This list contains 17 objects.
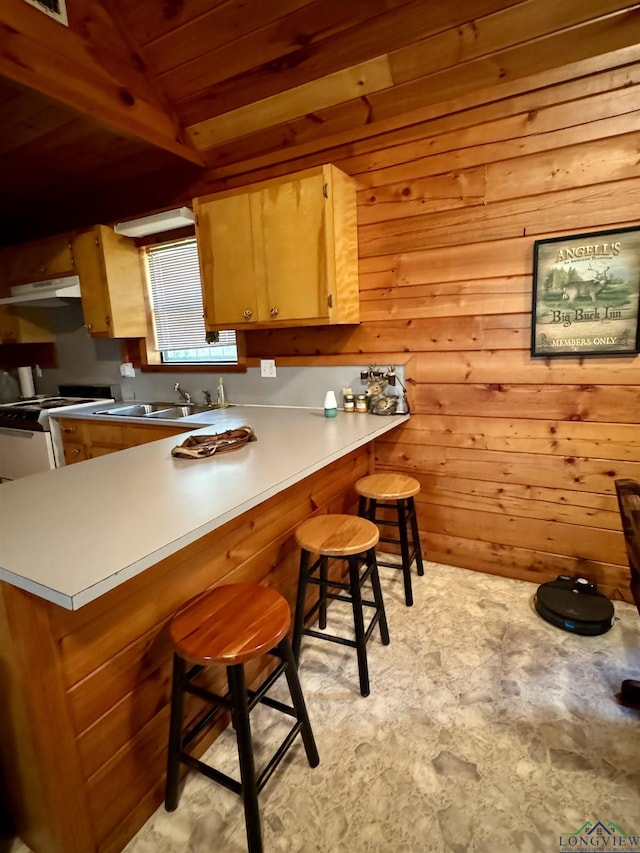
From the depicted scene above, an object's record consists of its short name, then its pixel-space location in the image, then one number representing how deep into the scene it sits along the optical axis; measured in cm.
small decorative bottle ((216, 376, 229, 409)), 309
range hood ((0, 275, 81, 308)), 323
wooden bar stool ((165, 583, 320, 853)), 111
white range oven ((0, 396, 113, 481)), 312
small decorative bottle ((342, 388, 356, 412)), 259
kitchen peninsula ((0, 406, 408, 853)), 96
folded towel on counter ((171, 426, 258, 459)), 169
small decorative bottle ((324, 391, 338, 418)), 245
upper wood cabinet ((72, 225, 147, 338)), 312
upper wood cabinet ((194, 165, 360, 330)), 228
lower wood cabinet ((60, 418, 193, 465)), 273
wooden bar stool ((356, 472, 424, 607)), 215
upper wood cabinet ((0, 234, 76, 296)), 328
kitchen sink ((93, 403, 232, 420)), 316
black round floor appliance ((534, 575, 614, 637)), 197
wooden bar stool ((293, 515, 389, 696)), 163
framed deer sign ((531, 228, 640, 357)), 195
